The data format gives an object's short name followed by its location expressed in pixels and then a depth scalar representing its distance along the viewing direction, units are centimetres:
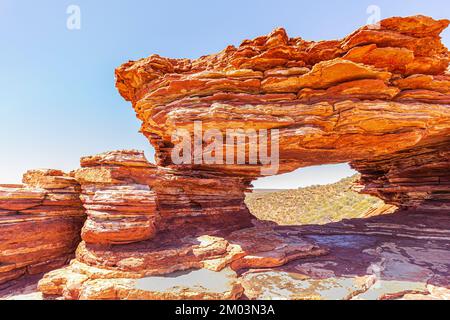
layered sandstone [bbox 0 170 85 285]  1009
